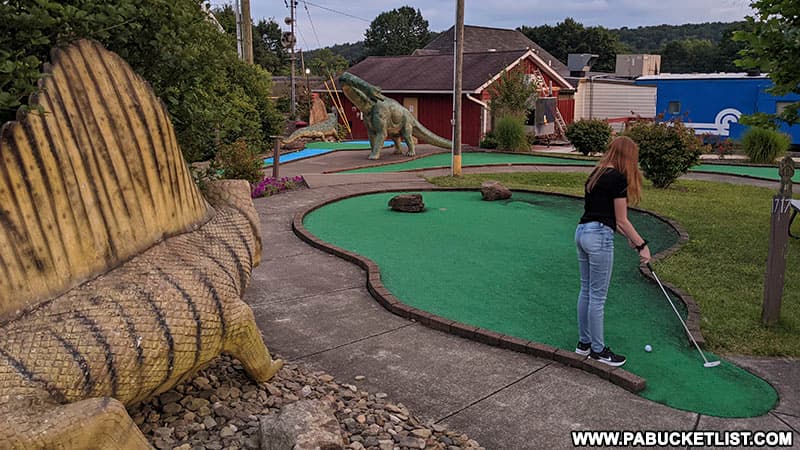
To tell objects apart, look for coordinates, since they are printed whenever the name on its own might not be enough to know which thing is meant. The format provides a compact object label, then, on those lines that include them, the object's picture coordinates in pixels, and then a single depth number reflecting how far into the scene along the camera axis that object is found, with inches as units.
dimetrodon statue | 110.7
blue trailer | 848.9
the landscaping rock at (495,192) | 463.5
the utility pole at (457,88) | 578.7
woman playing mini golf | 184.2
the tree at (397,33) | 2933.1
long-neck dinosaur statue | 714.2
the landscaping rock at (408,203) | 421.1
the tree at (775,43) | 266.1
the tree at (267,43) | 1018.1
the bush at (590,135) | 770.8
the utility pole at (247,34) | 746.2
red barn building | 960.9
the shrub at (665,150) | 495.2
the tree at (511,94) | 916.0
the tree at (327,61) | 1585.9
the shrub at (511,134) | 841.5
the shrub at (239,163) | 473.7
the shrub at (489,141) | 873.8
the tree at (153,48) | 121.5
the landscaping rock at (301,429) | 128.3
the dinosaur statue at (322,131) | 893.9
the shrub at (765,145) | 706.2
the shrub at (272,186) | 484.7
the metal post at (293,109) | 1116.2
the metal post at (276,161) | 558.8
